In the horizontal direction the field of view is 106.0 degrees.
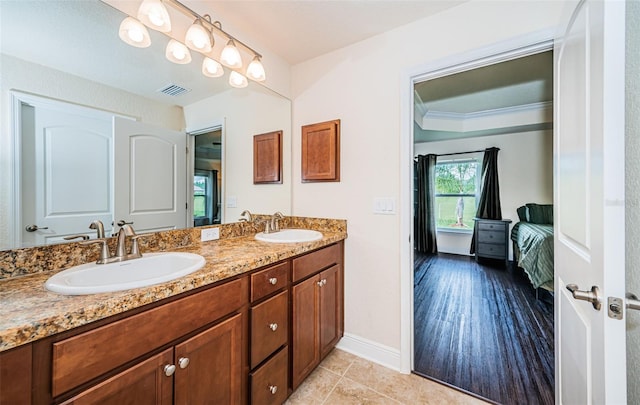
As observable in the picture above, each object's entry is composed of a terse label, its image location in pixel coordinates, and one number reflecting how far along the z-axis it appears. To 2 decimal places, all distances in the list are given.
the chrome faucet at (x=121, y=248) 1.01
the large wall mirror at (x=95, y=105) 0.89
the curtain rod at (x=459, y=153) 4.40
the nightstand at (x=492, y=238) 3.99
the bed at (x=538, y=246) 2.48
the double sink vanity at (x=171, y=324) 0.59
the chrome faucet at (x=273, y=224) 1.87
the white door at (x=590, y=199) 0.59
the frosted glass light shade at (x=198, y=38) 1.35
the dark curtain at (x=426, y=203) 4.87
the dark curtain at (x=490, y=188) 4.16
